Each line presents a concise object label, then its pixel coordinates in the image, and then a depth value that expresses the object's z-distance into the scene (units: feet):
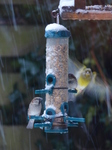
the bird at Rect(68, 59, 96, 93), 24.07
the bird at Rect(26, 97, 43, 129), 21.77
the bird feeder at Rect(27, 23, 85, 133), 19.77
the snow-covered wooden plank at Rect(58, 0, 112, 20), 17.71
